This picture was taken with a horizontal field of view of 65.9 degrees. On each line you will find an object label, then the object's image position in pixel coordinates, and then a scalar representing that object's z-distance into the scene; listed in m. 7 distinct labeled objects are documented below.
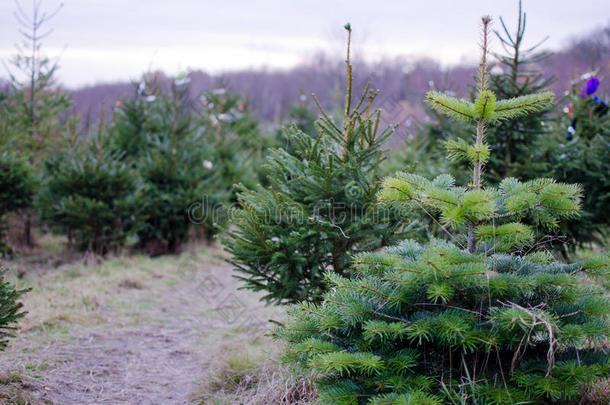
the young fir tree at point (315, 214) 3.66
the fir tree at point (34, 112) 9.12
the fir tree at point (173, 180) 8.62
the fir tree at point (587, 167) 5.83
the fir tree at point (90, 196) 7.66
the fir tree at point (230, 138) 10.38
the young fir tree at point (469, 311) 2.18
